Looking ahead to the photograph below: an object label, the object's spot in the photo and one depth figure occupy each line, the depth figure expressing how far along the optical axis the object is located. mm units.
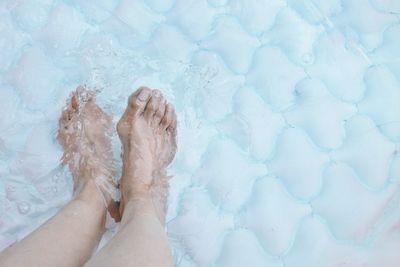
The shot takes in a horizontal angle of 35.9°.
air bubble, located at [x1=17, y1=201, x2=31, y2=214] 1361
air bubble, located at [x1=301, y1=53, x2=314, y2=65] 1554
